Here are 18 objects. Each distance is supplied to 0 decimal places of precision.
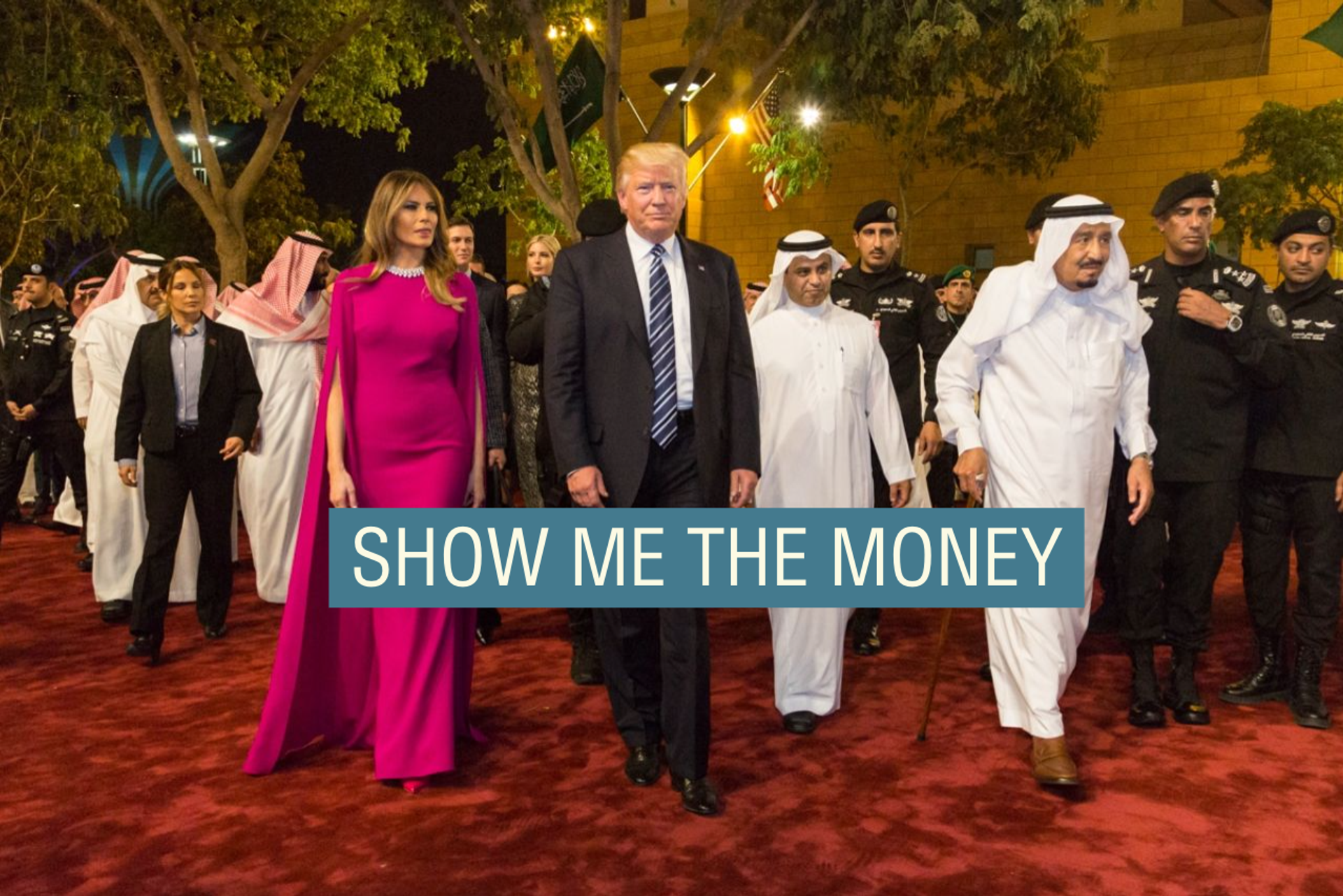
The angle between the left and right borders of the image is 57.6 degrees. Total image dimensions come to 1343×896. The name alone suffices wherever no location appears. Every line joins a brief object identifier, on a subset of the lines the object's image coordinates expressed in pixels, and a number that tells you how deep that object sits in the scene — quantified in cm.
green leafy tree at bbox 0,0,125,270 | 1201
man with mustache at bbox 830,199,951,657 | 577
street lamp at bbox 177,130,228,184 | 4128
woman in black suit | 525
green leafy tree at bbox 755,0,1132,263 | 880
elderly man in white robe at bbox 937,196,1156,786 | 388
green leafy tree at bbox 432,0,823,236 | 982
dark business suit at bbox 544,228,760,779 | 352
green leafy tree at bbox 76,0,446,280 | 1240
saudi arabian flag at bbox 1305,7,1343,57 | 592
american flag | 1599
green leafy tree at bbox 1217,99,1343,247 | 1311
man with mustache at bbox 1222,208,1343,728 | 453
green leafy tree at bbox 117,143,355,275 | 2364
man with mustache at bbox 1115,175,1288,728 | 431
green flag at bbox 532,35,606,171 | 1130
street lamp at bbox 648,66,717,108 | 1407
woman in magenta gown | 381
